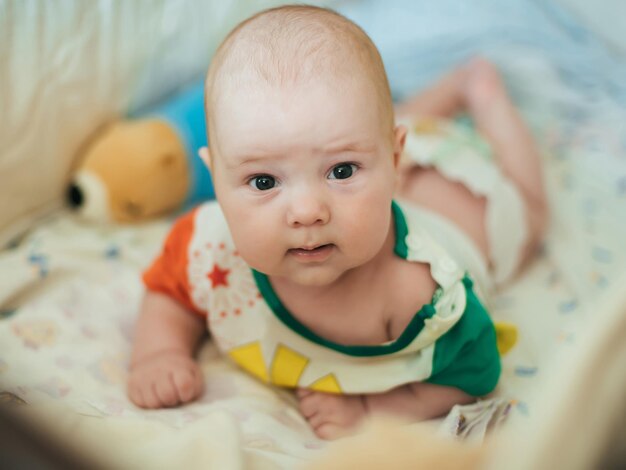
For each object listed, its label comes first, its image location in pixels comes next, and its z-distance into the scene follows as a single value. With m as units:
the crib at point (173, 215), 0.49
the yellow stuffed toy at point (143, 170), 1.18
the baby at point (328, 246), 0.66
